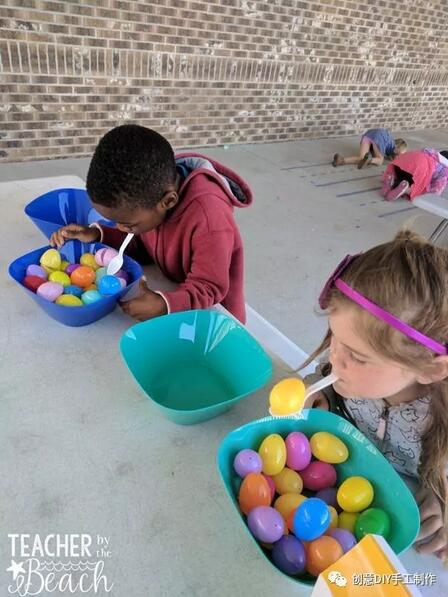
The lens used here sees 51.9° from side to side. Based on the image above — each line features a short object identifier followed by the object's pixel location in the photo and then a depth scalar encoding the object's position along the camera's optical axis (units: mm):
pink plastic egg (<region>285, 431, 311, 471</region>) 634
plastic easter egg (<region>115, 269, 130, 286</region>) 891
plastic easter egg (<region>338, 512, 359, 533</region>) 586
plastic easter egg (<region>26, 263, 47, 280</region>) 850
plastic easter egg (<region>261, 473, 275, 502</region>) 597
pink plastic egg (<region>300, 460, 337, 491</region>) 632
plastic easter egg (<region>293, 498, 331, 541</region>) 534
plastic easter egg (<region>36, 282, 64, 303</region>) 810
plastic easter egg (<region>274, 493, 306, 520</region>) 577
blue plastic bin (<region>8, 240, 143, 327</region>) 773
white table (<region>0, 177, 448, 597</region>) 513
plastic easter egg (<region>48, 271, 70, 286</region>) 853
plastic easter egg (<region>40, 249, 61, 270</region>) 875
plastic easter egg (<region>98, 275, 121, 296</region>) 833
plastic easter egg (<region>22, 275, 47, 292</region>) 834
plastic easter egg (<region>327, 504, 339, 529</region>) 579
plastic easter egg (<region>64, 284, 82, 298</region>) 847
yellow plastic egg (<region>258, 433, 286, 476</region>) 616
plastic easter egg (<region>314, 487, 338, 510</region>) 616
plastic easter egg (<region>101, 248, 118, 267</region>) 918
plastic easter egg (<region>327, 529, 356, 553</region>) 543
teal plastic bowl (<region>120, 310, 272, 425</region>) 737
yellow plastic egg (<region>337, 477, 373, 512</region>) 594
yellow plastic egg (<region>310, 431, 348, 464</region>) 637
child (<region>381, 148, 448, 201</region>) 3125
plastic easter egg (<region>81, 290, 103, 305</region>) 828
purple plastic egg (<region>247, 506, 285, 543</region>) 530
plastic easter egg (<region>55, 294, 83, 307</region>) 812
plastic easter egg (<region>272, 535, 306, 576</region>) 519
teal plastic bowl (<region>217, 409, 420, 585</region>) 557
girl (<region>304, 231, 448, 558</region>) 571
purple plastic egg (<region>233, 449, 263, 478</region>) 593
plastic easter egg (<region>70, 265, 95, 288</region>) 875
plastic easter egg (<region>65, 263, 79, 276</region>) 889
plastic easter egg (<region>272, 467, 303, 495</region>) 616
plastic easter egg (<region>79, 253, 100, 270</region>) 922
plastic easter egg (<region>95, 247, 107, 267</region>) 925
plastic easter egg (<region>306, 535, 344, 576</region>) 513
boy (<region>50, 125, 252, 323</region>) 881
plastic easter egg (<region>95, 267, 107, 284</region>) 886
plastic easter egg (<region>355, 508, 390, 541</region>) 565
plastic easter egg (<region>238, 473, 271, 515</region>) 569
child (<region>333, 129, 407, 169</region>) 3594
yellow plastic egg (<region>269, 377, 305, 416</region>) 597
